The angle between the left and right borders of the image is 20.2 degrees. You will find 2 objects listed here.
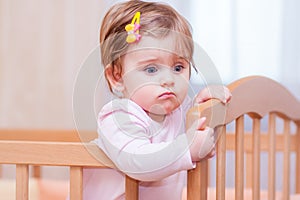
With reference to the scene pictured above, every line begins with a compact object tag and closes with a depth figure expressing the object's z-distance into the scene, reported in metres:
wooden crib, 1.19
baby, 1.14
